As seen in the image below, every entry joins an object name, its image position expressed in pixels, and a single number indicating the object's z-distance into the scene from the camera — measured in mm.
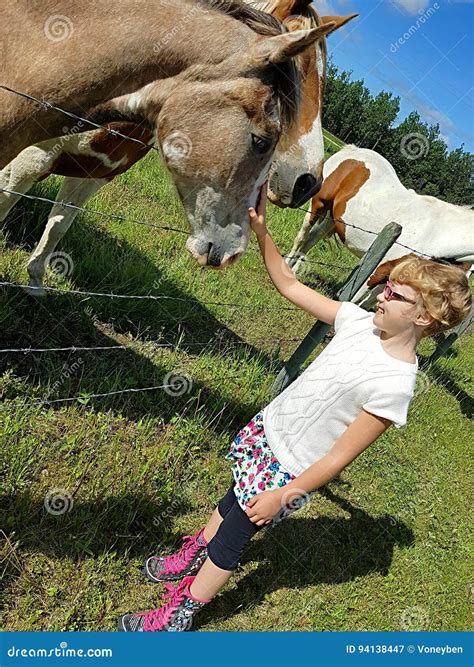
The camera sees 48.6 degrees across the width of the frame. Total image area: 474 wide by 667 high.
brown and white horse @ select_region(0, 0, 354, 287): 2822
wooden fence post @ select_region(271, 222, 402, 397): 3195
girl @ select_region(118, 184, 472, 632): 1926
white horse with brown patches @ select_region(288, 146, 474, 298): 6176
